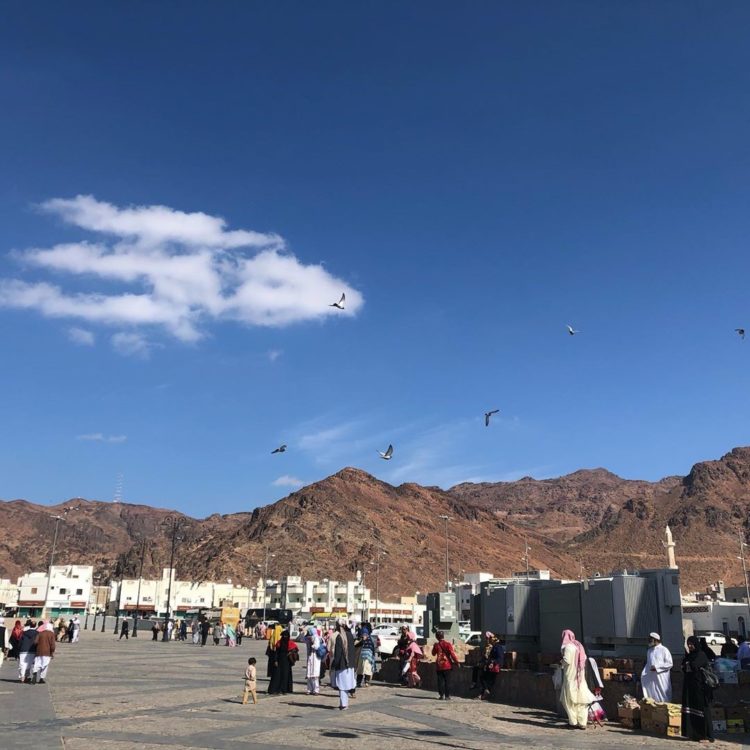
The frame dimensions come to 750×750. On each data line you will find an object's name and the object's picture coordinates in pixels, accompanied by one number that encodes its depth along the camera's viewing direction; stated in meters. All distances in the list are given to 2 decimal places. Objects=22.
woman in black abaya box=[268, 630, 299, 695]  16.80
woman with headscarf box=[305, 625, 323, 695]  17.30
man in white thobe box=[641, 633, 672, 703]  12.40
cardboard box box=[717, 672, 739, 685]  12.88
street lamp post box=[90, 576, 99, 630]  113.69
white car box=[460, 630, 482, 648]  30.48
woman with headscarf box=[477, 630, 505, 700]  16.27
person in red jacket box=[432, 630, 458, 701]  16.61
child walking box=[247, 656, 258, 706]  14.95
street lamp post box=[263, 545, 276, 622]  98.32
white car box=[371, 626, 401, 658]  29.45
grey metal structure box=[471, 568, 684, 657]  15.68
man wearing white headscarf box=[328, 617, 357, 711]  14.57
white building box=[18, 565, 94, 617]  98.69
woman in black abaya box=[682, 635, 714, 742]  11.12
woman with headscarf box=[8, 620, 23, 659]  22.56
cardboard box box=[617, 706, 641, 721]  12.45
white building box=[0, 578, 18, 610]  105.71
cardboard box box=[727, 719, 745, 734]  11.85
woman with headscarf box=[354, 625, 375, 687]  19.27
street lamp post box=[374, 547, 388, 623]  96.81
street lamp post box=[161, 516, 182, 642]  48.41
